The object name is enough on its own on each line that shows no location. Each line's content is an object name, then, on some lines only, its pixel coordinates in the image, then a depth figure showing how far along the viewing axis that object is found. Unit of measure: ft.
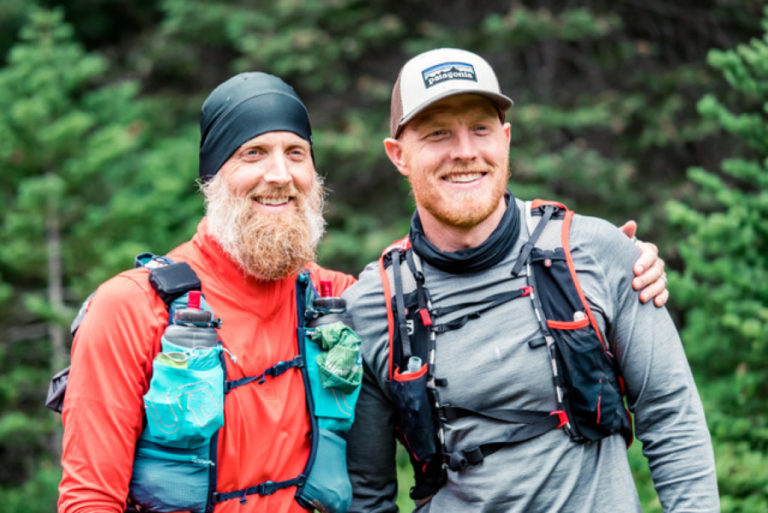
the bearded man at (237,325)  9.20
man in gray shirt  9.21
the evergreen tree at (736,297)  15.90
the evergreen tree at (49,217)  31.71
